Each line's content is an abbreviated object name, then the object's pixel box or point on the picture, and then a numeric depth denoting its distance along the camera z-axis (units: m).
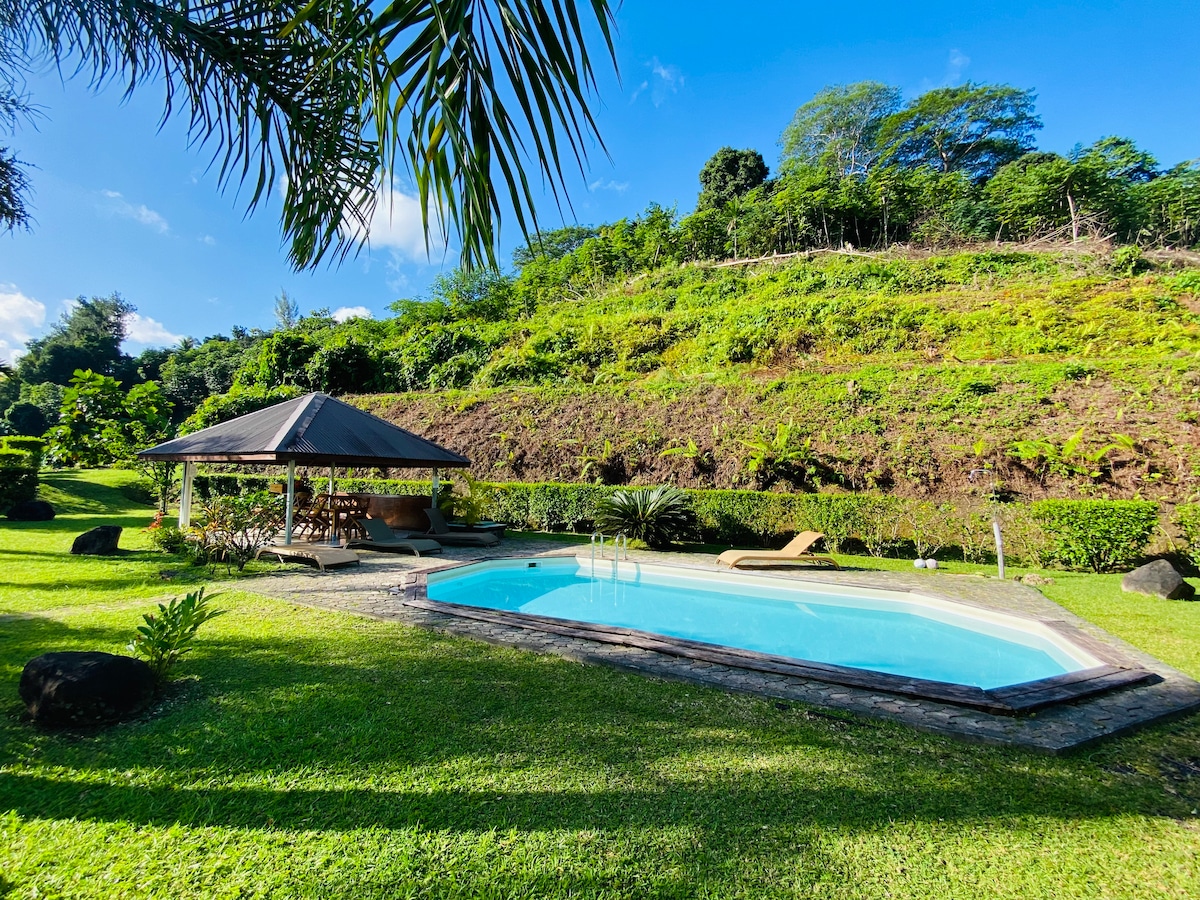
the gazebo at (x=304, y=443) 9.67
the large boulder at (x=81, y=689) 2.96
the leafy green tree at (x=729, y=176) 34.16
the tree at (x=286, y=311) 54.90
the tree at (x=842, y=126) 36.38
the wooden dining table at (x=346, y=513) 11.55
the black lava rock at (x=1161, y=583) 6.38
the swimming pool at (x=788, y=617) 5.29
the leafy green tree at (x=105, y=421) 17.89
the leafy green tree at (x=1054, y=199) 20.81
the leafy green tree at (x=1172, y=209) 19.80
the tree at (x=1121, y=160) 20.94
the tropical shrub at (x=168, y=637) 3.51
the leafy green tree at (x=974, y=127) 32.25
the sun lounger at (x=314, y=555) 8.38
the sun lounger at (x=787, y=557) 9.09
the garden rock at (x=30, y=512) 13.16
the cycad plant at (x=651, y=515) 11.38
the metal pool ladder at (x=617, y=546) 10.08
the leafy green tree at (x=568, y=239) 33.65
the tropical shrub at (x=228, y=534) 8.17
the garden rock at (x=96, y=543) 8.71
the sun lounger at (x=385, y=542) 10.23
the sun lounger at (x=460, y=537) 11.26
